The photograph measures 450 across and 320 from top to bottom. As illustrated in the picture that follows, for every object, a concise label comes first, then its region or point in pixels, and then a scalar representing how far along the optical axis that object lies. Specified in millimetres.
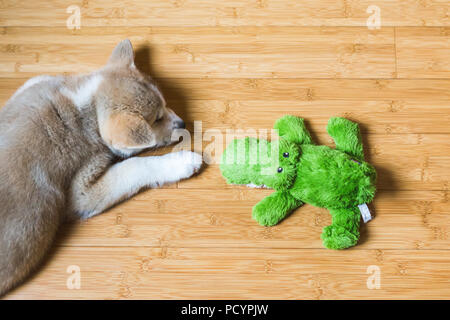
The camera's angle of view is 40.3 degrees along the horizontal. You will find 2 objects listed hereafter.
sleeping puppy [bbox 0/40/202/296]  895
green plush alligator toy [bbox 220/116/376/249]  917
